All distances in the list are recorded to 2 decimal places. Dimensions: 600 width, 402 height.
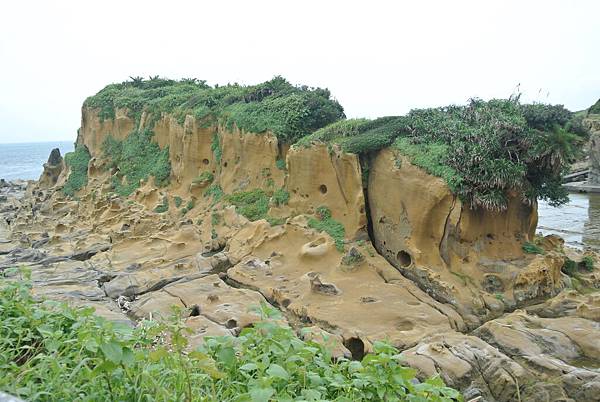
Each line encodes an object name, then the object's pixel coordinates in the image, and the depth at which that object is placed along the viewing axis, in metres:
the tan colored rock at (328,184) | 13.12
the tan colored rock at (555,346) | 7.87
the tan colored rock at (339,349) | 8.84
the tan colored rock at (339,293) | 10.08
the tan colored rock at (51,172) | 26.84
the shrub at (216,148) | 17.66
